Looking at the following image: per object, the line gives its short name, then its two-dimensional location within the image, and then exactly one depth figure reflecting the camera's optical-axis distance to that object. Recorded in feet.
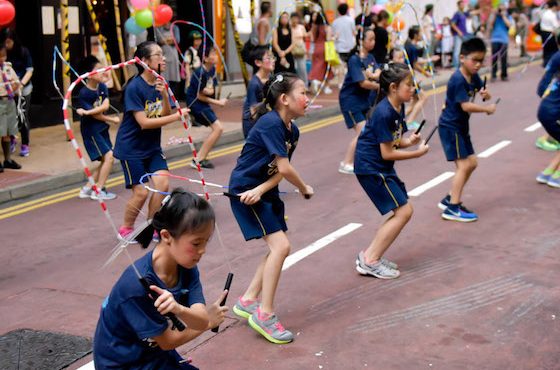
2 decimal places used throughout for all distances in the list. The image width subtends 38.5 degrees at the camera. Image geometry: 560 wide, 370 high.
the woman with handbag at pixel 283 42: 54.08
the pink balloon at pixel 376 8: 61.41
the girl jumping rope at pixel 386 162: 20.86
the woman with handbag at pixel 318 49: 61.05
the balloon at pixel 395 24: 60.16
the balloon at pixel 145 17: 40.32
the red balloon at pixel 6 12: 31.22
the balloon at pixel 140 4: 39.93
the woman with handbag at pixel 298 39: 56.08
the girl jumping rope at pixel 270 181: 17.20
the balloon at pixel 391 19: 51.71
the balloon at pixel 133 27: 42.04
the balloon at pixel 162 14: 41.34
